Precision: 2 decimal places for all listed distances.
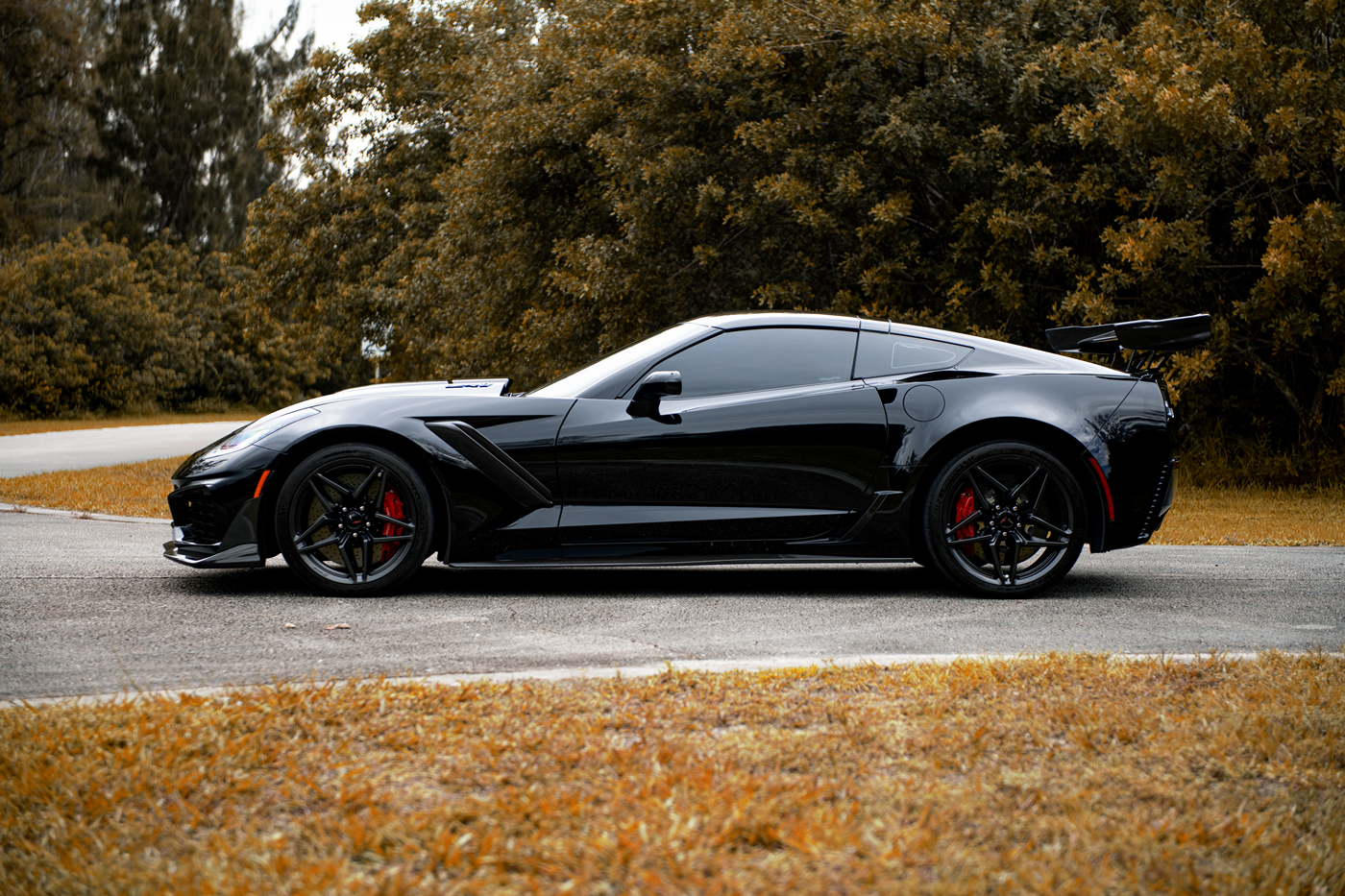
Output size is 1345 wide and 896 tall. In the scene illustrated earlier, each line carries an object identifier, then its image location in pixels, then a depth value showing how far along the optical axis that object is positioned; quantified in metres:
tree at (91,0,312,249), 46.22
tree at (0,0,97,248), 41.59
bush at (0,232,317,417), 36.00
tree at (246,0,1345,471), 11.38
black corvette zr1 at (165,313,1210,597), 5.39
